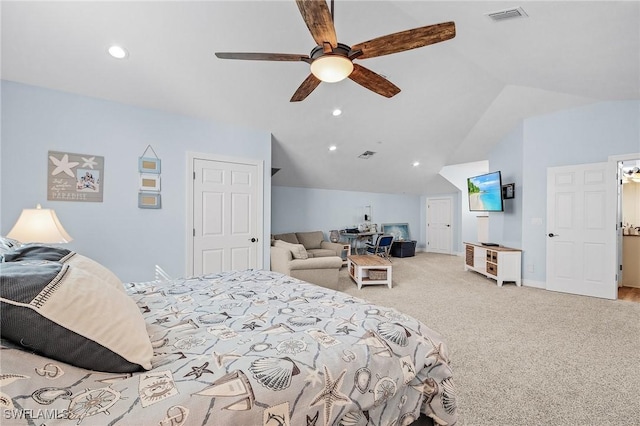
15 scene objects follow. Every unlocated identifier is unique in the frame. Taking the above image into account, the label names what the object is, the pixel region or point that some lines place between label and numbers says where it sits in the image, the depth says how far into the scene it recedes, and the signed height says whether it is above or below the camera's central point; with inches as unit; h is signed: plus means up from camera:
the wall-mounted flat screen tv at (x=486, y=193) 215.5 +19.0
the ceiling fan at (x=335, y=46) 69.2 +45.8
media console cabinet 202.5 -32.9
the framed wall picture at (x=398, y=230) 365.4 -17.6
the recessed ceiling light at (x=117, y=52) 112.4 +62.8
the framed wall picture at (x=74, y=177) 123.3 +16.0
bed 30.7 -19.8
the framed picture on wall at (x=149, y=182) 142.4 +15.6
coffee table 194.4 -37.5
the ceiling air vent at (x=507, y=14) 105.3 +74.3
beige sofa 184.9 -31.5
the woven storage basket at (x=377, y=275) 199.2 -39.7
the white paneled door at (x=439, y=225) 370.9 -11.2
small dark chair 291.9 -30.9
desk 314.3 -22.4
